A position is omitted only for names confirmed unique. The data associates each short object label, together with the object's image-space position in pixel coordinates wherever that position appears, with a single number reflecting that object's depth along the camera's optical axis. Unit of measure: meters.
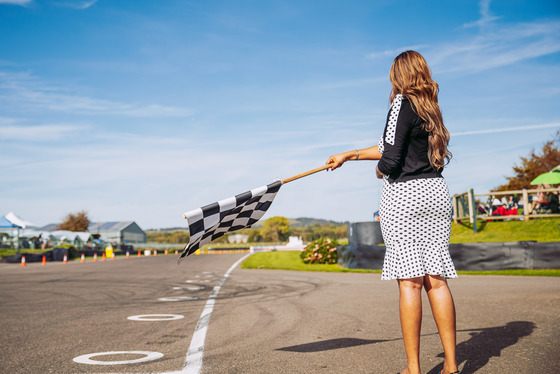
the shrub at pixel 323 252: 19.22
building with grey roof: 93.71
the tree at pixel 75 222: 85.12
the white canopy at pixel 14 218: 40.47
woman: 2.88
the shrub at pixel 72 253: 33.22
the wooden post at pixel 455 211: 23.17
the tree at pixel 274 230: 117.33
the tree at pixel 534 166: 38.59
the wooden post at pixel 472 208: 20.62
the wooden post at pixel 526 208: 20.59
